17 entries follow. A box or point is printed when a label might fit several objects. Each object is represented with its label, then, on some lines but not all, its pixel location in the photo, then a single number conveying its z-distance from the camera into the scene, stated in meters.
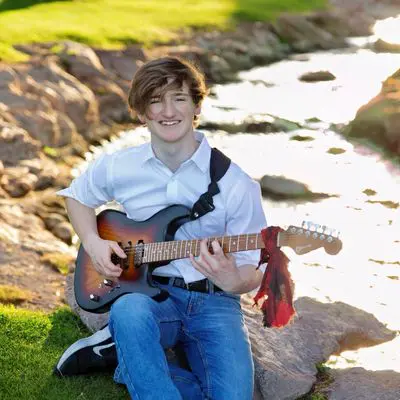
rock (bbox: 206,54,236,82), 27.35
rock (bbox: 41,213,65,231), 12.79
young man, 4.66
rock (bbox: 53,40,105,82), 21.83
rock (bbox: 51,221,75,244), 12.49
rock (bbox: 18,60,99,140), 19.20
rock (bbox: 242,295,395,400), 5.64
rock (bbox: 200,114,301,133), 20.05
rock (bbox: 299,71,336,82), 27.52
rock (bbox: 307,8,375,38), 41.31
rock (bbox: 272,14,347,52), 36.69
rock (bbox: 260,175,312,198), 14.23
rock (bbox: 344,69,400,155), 16.83
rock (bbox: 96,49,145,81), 23.88
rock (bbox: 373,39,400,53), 34.66
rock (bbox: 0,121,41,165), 15.68
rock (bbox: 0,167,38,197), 14.16
